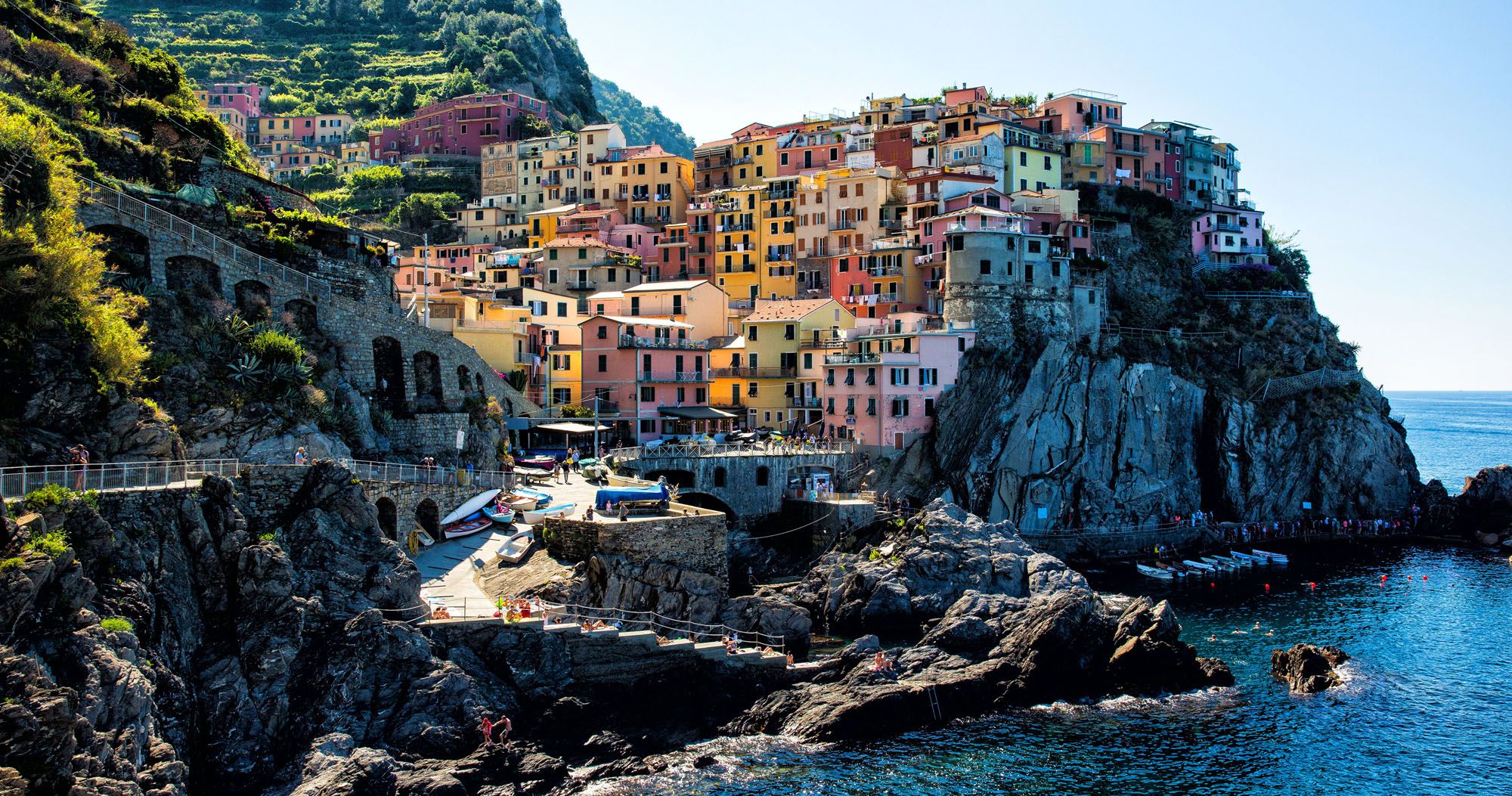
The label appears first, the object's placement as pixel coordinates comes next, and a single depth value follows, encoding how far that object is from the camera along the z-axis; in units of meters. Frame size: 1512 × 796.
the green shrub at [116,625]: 24.91
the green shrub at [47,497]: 25.73
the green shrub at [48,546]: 24.52
